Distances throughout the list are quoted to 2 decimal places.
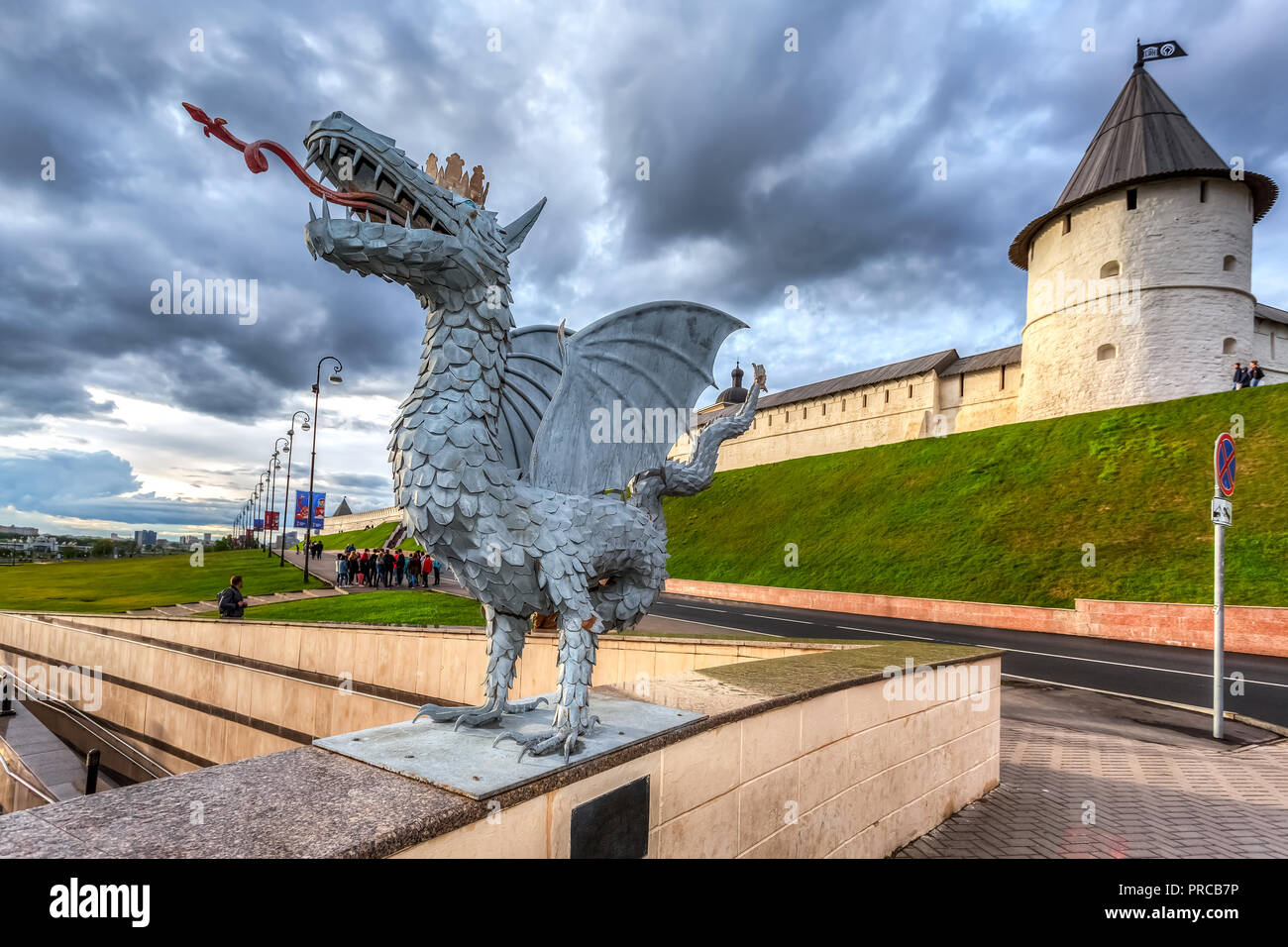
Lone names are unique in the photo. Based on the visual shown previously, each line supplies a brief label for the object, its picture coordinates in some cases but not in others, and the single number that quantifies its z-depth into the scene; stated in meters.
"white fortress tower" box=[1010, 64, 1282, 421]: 25.61
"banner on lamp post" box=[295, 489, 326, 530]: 26.88
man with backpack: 11.05
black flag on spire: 28.75
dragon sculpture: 2.67
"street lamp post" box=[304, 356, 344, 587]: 23.06
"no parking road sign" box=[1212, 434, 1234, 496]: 7.10
